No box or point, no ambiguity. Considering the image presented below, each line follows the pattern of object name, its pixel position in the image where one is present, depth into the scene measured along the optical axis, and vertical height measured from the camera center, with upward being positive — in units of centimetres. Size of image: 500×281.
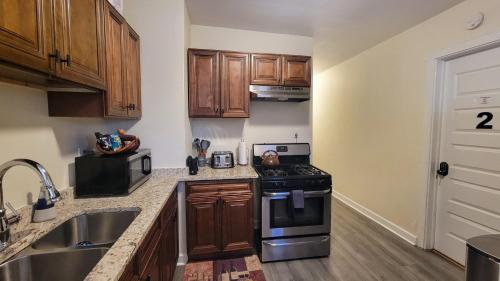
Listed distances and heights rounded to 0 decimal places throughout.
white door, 194 -23
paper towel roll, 272 -32
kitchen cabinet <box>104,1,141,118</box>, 157 +47
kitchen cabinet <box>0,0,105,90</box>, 82 +38
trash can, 115 -69
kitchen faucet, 91 -26
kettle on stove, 269 -38
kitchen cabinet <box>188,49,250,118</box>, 243 +48
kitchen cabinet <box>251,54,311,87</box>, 255 +67
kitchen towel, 223 -72
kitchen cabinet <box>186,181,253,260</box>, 218 -91
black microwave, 161 -36
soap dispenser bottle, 121 -46
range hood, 253 +40
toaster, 257 -38
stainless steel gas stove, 225 -91
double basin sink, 95 -61
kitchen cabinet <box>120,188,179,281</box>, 107 -76
